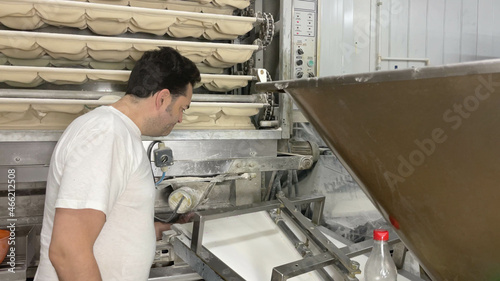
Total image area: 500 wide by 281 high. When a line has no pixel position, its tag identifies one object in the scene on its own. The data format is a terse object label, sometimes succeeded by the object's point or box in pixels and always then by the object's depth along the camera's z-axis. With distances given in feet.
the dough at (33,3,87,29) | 4.60
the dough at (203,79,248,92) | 5.63
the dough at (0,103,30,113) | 4.53
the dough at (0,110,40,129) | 4.74
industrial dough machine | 4.69
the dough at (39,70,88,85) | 4.79
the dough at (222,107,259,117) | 5.52
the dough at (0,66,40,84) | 4.62
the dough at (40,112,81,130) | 4.99
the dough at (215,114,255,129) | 5.77
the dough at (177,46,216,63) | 5.26
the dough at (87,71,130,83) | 4.98
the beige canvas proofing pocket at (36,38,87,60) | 4.73
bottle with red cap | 3.83
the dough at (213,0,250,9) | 5.44
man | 3.13
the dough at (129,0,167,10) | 5.23
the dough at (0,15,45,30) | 4.67
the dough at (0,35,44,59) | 4.58
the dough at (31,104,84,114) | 4.70
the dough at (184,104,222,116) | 5.34
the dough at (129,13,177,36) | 5.02
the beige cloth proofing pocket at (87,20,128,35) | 5.00
